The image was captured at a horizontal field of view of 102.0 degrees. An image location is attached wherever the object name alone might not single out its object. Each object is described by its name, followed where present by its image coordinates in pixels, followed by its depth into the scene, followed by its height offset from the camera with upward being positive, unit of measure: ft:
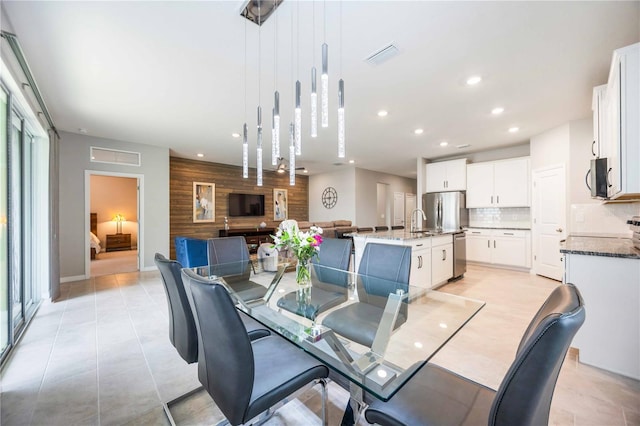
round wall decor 28.40 +1.65
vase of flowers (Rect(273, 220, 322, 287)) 6.31 -0.73
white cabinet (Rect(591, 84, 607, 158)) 8.50 +3.29
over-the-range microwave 7.84 +1.06
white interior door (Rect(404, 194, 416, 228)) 33.06 +0.99
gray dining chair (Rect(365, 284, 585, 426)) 2.23 -1.86
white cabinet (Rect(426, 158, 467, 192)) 19.98 +2.89
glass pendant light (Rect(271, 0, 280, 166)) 7.19 +2.69
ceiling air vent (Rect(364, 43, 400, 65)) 7.59 +4.78
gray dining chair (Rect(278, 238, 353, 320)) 6.10 -2.18
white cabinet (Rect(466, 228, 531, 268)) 16.80 -2.43
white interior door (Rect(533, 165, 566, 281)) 14.24 -0.45
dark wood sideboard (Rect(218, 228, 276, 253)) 23.68 -2.10
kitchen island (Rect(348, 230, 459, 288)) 11.38 -1.88
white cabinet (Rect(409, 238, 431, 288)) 11.41 -2.33
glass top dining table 3.50 -2.10
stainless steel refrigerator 19.65 +0.11
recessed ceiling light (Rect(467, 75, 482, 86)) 9.24 +4.79
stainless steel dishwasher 14.32 -2.46
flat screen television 24.82 +0.78
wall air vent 16.12 +3.63
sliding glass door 7.31 -0.61
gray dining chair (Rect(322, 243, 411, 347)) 5.37 -2.12
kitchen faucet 13.89 -0.76
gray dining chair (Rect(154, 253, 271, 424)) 4.85 -2.00
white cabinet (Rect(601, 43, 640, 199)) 5.95 +2.15
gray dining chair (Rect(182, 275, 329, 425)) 3.12 -2.10
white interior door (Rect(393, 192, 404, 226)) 31.35 +0.44
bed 22.90 -2.40
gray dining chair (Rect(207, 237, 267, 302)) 7.80 -1.91
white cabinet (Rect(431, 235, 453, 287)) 12.62 -2.43
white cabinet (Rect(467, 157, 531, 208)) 17.16 +1.96
